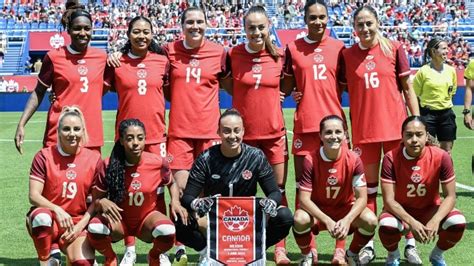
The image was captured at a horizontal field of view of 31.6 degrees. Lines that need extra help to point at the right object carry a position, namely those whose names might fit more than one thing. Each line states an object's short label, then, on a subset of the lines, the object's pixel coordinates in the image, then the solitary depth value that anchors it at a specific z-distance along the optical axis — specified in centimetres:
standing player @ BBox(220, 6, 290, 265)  691
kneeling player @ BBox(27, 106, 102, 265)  597
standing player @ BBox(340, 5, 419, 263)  690
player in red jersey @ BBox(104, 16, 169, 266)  689
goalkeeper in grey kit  623
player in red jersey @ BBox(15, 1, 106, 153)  688
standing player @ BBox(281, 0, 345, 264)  692
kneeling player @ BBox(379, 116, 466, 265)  622
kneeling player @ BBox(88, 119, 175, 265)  606
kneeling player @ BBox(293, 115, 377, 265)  630
